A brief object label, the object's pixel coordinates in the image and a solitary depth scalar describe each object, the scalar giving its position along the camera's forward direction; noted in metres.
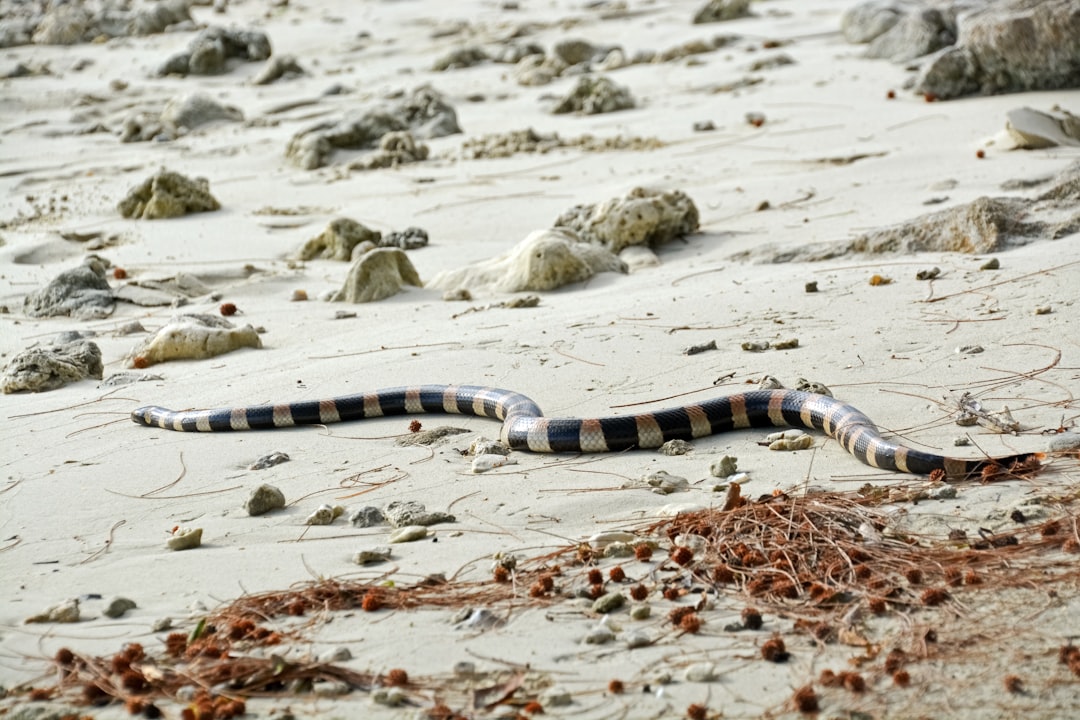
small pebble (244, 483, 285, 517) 9.02
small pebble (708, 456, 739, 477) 9.15
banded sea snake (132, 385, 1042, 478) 8.87
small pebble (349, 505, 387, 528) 8.70
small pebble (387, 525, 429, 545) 8.29
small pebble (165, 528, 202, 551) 8.44
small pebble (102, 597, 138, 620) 7.41
